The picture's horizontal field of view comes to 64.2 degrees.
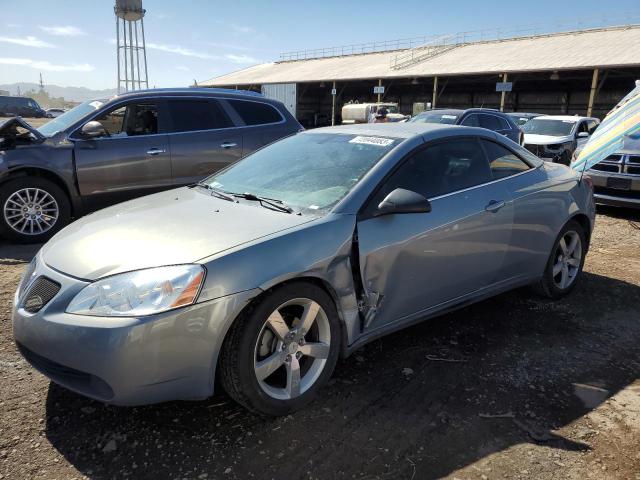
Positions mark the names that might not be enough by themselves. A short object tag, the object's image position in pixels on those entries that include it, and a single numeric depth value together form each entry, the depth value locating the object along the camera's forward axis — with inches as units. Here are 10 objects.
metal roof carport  1141.1
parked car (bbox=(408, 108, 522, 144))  470.3
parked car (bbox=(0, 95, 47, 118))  1721.2
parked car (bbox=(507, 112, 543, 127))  657.0
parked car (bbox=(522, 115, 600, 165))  526.3
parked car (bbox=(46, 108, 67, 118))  1878.0
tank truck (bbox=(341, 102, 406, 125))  1279.5
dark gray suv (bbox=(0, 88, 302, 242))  231.1
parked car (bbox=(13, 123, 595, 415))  92.3
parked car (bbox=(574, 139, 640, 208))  309.3
